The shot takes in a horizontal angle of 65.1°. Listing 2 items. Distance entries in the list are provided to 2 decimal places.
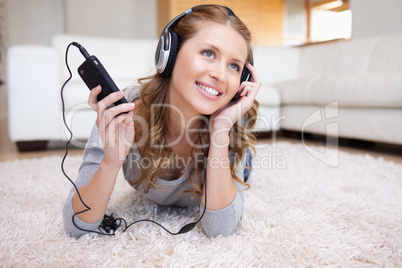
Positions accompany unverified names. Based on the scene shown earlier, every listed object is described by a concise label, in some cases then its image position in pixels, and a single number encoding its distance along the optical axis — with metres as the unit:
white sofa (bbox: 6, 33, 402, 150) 2.03
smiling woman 0.72
